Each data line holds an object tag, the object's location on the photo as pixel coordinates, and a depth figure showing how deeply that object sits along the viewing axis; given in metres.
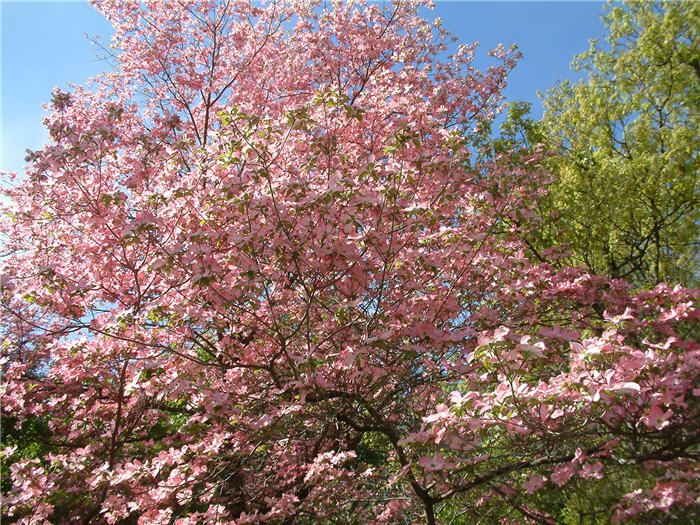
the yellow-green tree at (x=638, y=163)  7.68
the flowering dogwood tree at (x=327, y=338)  2.48
